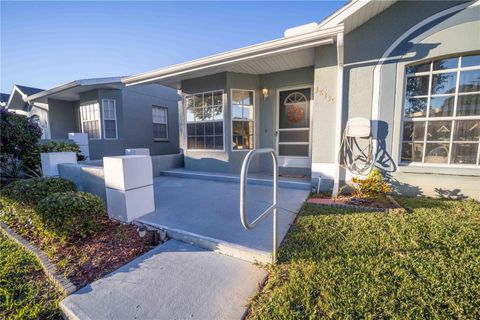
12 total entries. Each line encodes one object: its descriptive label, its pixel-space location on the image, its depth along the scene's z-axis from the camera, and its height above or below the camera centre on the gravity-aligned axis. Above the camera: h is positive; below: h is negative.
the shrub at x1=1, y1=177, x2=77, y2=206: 3.39 -0.86
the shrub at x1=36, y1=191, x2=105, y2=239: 2.67 -1.01
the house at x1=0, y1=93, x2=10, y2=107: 16.55 +3.66
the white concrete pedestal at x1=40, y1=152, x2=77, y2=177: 4.60 -0.49
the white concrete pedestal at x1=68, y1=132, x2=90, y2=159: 7.84 -0.05
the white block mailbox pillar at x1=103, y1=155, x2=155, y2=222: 3.14 -0.75
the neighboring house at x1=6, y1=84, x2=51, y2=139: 10.77 +2.16
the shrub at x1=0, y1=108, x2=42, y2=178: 4.91 +0.03
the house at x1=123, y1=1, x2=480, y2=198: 3.75 +1.15
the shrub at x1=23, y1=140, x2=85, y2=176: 5.31 -0.42
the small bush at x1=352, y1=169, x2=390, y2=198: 3.92 -0.94
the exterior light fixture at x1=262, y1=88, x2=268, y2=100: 5.97 +1.37
